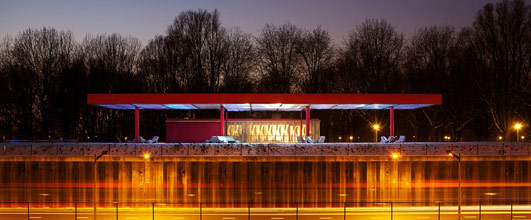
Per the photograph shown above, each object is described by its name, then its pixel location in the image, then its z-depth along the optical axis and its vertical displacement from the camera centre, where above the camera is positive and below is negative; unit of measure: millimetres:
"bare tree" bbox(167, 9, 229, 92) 63781 +7631
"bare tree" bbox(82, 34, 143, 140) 63312 +4313
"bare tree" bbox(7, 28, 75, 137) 60594 +5198
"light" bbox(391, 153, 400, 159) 36188 -3088
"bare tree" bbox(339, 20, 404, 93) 60500 +6142
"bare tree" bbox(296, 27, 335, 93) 63656 +6327
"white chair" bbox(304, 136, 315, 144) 40406 -2289
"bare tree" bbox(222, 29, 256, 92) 64312 +5537
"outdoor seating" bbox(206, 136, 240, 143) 39709 -2230
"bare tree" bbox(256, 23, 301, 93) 63438 +6322
